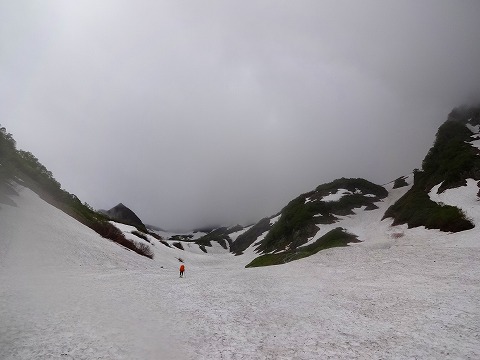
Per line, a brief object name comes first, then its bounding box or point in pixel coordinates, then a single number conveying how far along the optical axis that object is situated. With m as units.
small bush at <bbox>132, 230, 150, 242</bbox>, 82.76
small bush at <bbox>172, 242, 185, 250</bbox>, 138.12
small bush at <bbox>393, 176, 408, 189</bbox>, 124.46
